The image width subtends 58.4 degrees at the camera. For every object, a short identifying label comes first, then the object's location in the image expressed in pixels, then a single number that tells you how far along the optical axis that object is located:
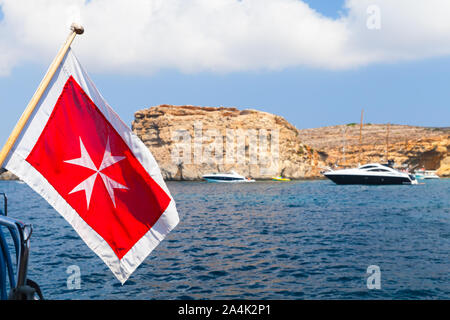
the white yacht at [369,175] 59.88
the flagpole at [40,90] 4.04
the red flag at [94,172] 4.57
